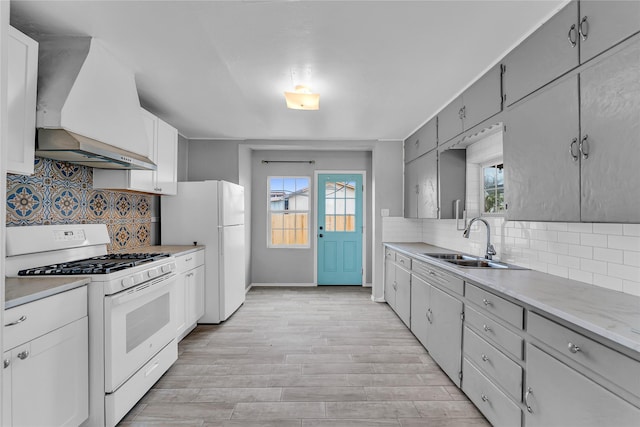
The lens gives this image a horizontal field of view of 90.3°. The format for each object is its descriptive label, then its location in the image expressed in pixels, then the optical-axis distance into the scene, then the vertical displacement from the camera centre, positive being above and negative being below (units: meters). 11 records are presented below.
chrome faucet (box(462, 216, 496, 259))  2.67 -0.27
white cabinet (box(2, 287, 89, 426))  1.38 -0.77
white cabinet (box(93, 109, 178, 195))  2.71 +0.40
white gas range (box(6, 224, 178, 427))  1.84 -0.58
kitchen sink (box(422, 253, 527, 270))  2.46 -0.40
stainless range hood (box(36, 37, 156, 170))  1.85 +0.70
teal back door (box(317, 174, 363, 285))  5.53 -0.31
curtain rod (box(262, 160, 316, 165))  5.46 +0.93
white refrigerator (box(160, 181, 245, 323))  3.65 -0.13
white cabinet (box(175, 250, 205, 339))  3.06 -0.78
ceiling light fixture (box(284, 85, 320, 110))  2.68 +0.99
